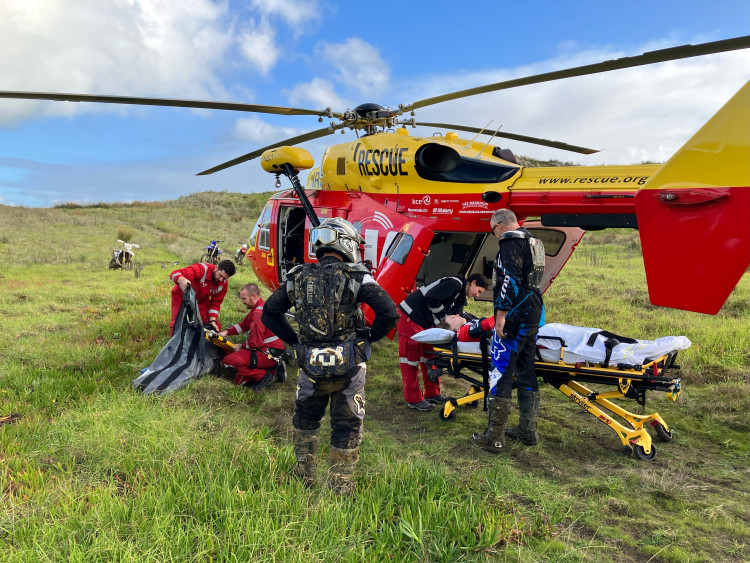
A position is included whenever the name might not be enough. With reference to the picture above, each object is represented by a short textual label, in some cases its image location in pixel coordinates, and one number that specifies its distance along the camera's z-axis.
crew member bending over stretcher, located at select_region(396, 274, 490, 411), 5.01
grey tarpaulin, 4.89
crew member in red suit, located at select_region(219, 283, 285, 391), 5.48
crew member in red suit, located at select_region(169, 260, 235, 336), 6.04
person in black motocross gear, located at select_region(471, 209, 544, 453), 4.02
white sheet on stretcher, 3.94
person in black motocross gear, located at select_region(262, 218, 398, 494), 3.15
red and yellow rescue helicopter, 3.08
